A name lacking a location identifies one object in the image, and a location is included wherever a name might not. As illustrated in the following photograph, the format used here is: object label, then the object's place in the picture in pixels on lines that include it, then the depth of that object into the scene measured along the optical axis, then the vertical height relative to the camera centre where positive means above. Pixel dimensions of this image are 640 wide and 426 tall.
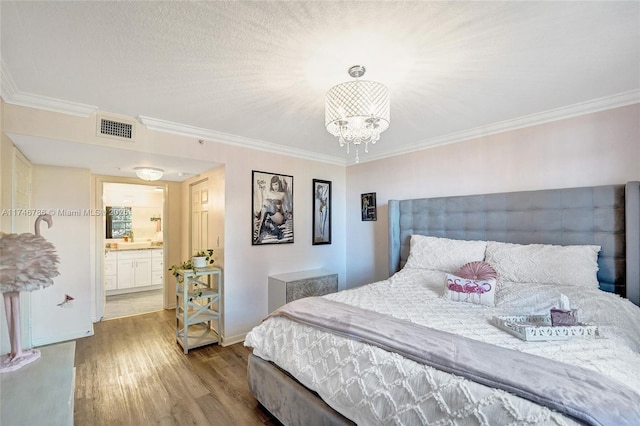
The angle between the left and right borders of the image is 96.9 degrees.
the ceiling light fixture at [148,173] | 3.36 +0.53
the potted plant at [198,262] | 3.24 -0.54
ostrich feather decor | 1.21 -0.24
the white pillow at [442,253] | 2.83 -0.41
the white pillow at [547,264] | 2.21 -0.43
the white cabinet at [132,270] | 5.31 -1.04
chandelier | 1.79 +0.69
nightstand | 3.37 -0.89
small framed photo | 4.13 +0.12
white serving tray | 1.45 -0.63
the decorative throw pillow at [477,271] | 2.33 -0.49
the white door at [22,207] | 2.30 +0.10
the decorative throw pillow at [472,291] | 2.16 -0.61
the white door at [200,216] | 3.82 +0.00
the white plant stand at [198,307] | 3.10 -1.07
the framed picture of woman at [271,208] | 3.53 +0.09
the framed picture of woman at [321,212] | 4.17 +0.04
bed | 1.08 -0.65
